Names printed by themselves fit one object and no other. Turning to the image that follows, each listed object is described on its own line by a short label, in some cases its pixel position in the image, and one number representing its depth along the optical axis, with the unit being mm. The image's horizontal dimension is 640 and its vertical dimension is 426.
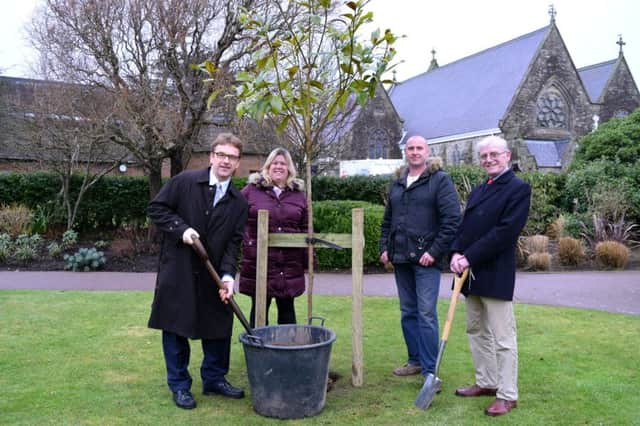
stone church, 33688
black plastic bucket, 3775
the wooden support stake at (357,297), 4535
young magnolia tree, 4035
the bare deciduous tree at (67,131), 12891
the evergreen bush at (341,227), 10836
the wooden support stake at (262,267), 4480
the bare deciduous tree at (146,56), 12031
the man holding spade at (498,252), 3957
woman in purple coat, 4676
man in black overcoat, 4074
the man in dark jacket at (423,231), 4449
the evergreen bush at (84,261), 11312
